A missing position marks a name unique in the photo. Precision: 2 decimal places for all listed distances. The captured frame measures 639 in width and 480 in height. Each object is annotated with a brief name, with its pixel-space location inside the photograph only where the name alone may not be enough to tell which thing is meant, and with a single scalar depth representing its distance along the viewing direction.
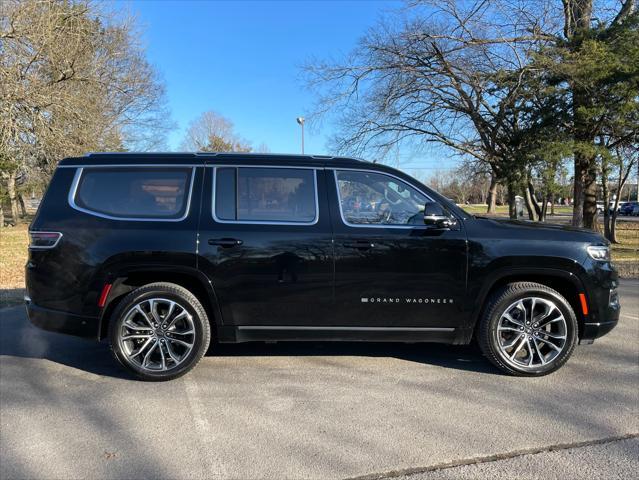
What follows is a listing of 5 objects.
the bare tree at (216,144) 37.23
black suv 4.08
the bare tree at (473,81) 12.59
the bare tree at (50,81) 12.42
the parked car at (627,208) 53.78
